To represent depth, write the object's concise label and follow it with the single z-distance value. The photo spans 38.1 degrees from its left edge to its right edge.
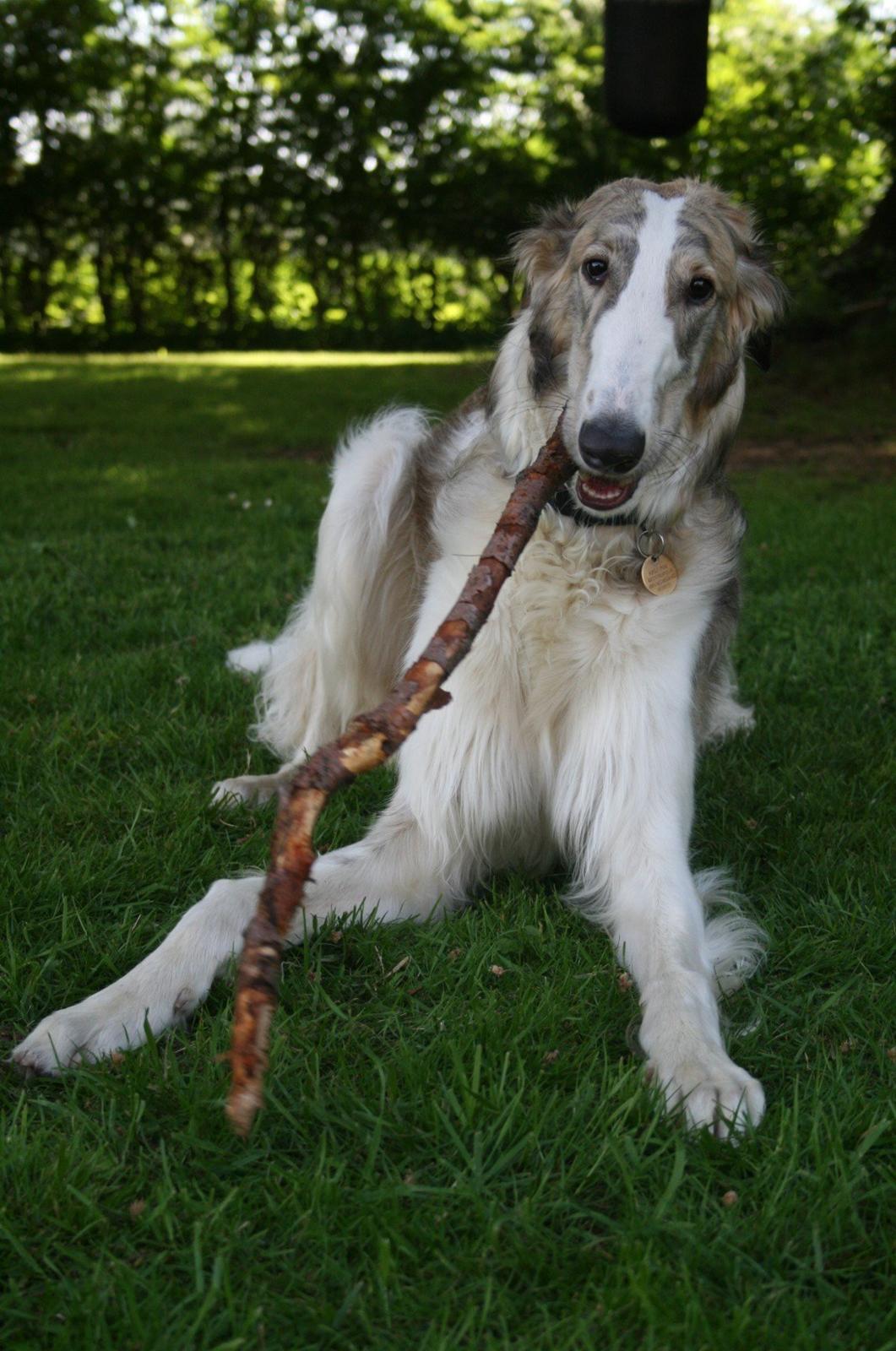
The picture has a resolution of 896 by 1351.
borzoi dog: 2.83
